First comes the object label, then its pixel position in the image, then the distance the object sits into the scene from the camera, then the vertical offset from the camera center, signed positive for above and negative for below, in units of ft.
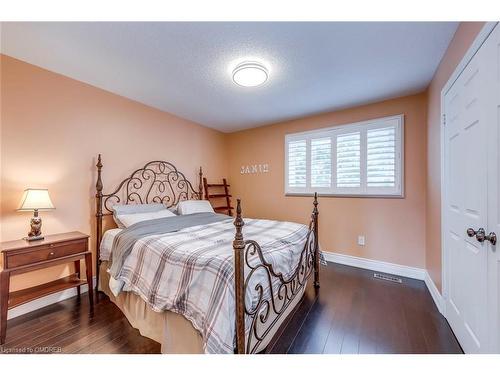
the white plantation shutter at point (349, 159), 9.56 +1.33
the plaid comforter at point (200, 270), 3.98 -2.01
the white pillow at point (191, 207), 10.34 -1.05
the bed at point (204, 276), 4.04 -2.23
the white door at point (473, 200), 3.84 -0.35
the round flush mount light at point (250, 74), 6.70 +3.74
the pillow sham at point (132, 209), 8.34 -0.92
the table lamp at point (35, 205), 6.20 -0.50
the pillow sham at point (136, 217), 8.10 -1.21
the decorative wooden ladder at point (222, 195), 13.32 -0.56
